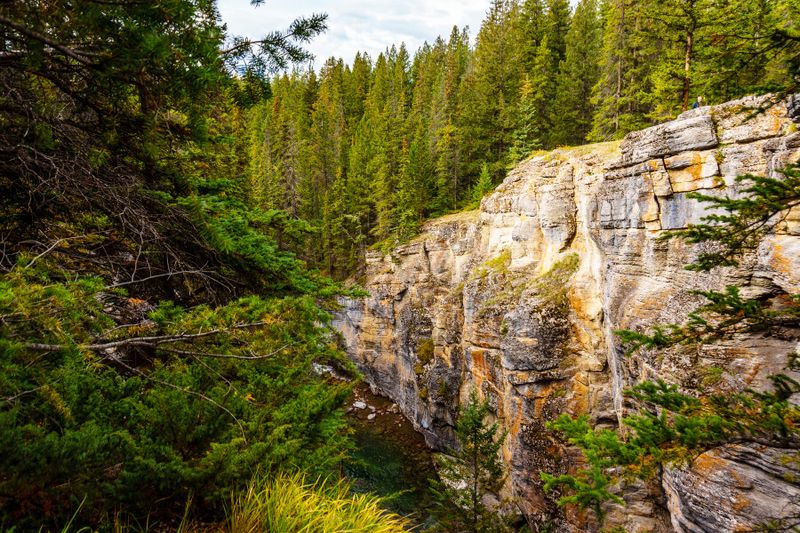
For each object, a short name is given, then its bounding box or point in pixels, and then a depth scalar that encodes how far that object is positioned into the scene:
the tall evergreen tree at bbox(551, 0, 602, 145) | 32.31
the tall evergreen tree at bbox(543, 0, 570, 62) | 37.88
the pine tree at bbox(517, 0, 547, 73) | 37.34
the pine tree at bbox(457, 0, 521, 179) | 33.47
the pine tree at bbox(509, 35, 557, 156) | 29.15
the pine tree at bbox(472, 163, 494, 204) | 28.80
